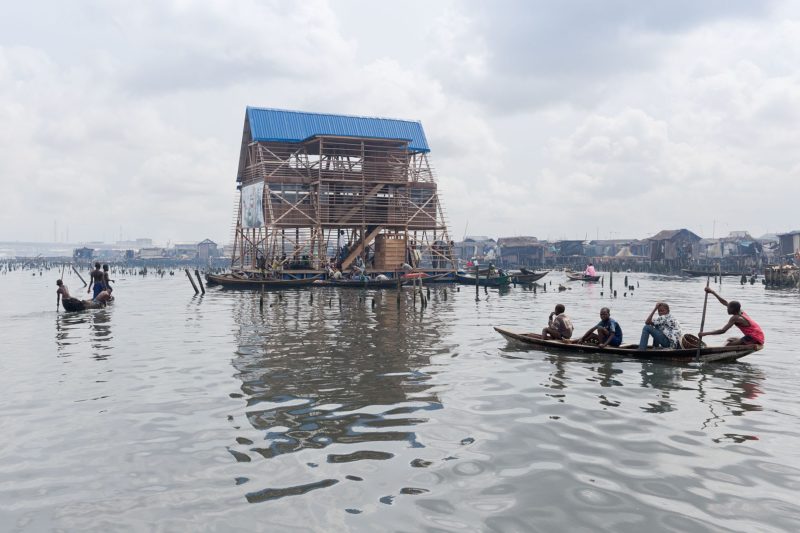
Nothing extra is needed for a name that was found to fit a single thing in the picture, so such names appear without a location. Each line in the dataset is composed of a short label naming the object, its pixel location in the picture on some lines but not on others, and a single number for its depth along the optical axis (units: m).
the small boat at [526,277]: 47.78
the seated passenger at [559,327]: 14.79
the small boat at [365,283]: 39.94
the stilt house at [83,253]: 128.38
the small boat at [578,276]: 57.41
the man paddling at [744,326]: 12.60
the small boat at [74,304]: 24.47
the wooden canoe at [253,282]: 39.03
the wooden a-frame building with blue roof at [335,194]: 44.66
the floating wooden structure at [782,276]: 47.47
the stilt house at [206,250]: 129.88
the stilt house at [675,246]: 83.56
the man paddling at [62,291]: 24.74
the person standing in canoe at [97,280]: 26.49
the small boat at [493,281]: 43.75
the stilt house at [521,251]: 98.62
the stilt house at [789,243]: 66.56
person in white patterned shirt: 13.31
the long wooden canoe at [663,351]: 12.63
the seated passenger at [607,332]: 13.93
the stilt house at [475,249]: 108.81
